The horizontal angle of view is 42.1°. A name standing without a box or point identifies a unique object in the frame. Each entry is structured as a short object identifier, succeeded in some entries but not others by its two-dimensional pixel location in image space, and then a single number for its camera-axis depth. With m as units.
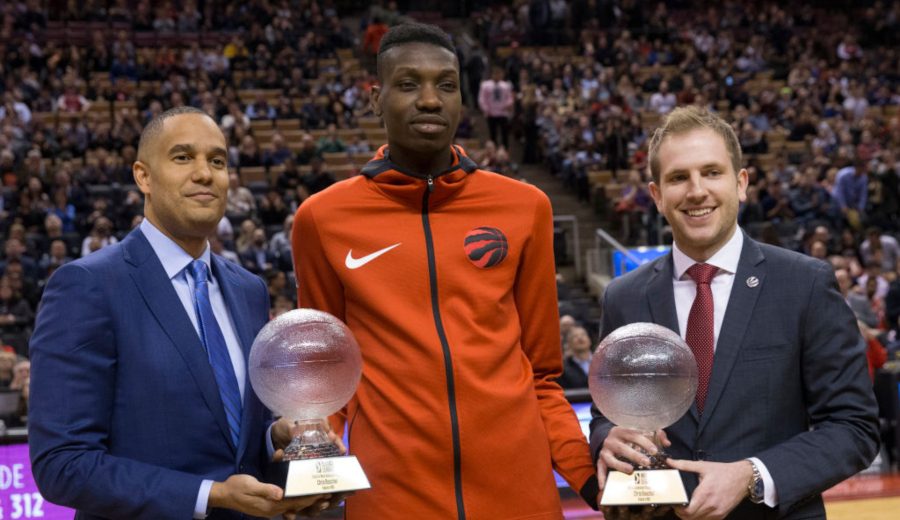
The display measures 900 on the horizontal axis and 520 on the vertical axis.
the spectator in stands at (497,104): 17.41
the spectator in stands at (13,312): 10.14
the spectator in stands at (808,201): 13.94
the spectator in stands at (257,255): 11.41
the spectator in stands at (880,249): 12.47
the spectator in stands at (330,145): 15.30
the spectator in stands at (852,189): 13.97
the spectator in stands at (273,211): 12.66
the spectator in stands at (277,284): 10.35
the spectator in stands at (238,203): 12.56
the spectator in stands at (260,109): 16.33
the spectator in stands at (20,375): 7.75
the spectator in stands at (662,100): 18.06
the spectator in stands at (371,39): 19.30
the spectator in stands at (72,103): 15.48
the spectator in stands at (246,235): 11.84
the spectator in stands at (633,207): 13.44
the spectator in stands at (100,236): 11.05
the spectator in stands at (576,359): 8.20
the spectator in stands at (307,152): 14.77
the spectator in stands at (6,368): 8.30
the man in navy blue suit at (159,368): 2.45
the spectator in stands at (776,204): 13.76
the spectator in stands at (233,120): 15.12
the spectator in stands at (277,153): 14.49
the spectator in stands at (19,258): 10.94
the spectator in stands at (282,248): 11.45
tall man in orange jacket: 2.72
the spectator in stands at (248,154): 14.45
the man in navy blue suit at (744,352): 2.58
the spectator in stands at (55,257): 11.15
